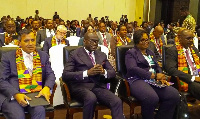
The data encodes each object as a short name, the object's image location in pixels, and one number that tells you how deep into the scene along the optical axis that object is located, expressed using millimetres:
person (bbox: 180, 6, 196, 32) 8062
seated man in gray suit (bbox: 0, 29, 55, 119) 2504
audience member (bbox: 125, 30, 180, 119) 3080
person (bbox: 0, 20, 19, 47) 4741
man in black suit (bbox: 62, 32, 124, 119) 2844
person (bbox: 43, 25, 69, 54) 4934
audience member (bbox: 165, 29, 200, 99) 3426
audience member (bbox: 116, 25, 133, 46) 5309
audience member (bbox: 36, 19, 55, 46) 6118
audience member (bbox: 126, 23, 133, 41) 7008
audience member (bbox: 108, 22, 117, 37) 8502
